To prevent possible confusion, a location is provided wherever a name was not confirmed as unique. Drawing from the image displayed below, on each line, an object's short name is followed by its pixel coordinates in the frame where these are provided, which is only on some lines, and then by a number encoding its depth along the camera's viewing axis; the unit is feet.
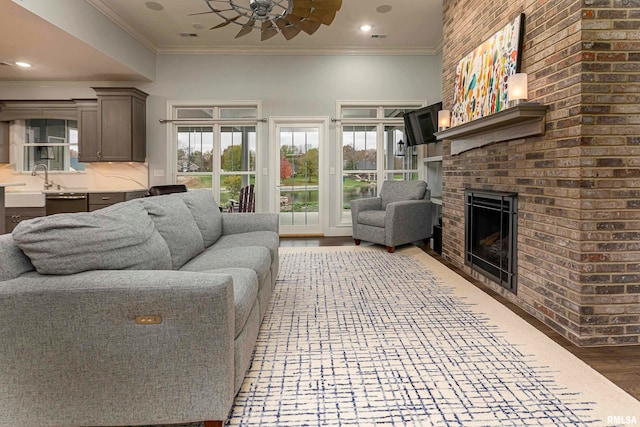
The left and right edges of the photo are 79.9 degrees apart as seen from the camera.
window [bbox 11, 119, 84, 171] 21.50
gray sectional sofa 4.47
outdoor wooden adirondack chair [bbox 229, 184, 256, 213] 19.44
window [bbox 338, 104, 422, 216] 21.71
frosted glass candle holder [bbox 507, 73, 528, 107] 9.04
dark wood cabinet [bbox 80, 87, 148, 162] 19.80
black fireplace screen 10.19
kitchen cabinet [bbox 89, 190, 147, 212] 19.09
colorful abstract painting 9.89
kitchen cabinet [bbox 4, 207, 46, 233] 19.19
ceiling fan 10.30
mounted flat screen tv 18.21
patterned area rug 5.31
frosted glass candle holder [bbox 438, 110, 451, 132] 14.46
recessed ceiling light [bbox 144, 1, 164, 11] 15.67
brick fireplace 7.41
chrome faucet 21.23
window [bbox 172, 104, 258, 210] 21.52
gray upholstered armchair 16.61
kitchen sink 19.20
